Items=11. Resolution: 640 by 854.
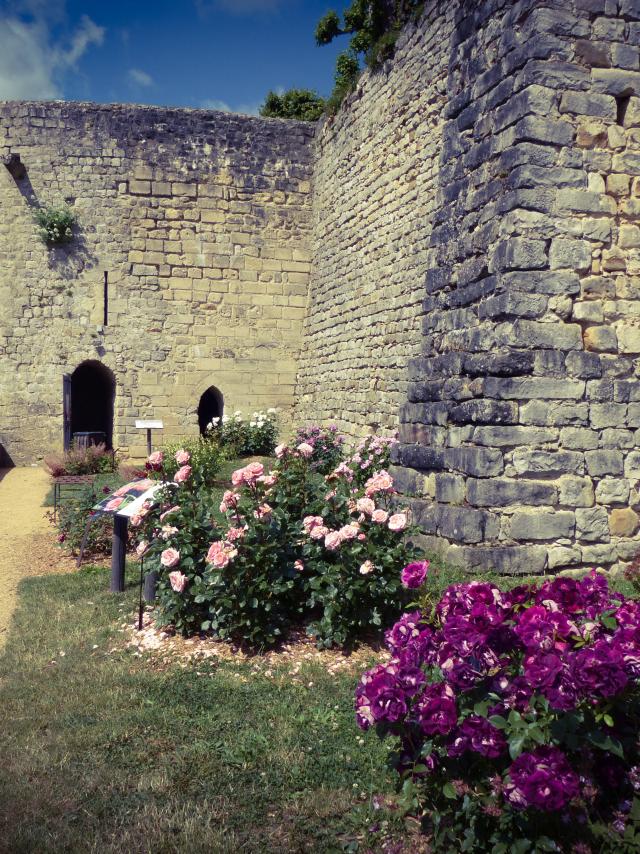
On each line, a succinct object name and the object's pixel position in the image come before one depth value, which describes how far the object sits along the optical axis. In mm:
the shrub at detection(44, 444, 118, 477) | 13133
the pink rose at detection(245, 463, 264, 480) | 4969
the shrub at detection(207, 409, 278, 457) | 14758
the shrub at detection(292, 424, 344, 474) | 10462
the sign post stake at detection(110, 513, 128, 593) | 6379
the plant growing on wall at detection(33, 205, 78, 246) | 14562
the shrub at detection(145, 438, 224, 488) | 5312
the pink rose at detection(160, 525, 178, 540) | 4990
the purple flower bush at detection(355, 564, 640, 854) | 2482
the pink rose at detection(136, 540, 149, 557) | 5148
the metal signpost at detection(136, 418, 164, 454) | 13609
